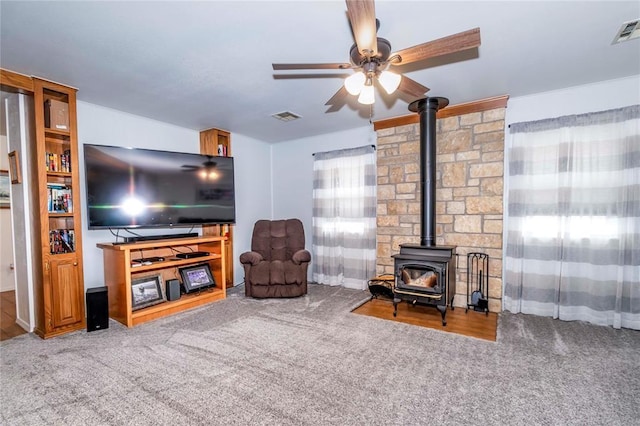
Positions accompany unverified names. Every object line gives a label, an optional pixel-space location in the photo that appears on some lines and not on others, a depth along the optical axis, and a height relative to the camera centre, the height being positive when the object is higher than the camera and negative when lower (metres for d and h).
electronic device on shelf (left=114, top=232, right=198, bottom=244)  3.23 -0.38
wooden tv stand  3.02 -0.78
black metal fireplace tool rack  3.37 -0.95
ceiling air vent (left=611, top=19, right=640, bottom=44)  1.99 +1.21
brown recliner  3.88 -0.86
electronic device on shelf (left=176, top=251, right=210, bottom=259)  3.71 -0.64
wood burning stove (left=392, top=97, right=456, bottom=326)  3.11 -0.60
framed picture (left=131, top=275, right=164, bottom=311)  3.24 -0.99
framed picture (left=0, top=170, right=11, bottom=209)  4.24 +0.25
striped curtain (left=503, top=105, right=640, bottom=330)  2.82 -0.17
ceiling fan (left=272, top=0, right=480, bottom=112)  1.44 +0.89
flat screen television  3.08 +0.21
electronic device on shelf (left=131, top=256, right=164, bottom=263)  3.44 -0.65
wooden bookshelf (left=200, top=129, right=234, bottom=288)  4.35 +0.82
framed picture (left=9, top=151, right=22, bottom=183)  2.88 +0.40
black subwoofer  2.86 -1.02
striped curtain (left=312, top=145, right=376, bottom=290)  4.29 -0.20
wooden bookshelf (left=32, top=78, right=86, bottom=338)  2.70 -0.12
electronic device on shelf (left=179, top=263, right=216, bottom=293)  3.75 -0.96
